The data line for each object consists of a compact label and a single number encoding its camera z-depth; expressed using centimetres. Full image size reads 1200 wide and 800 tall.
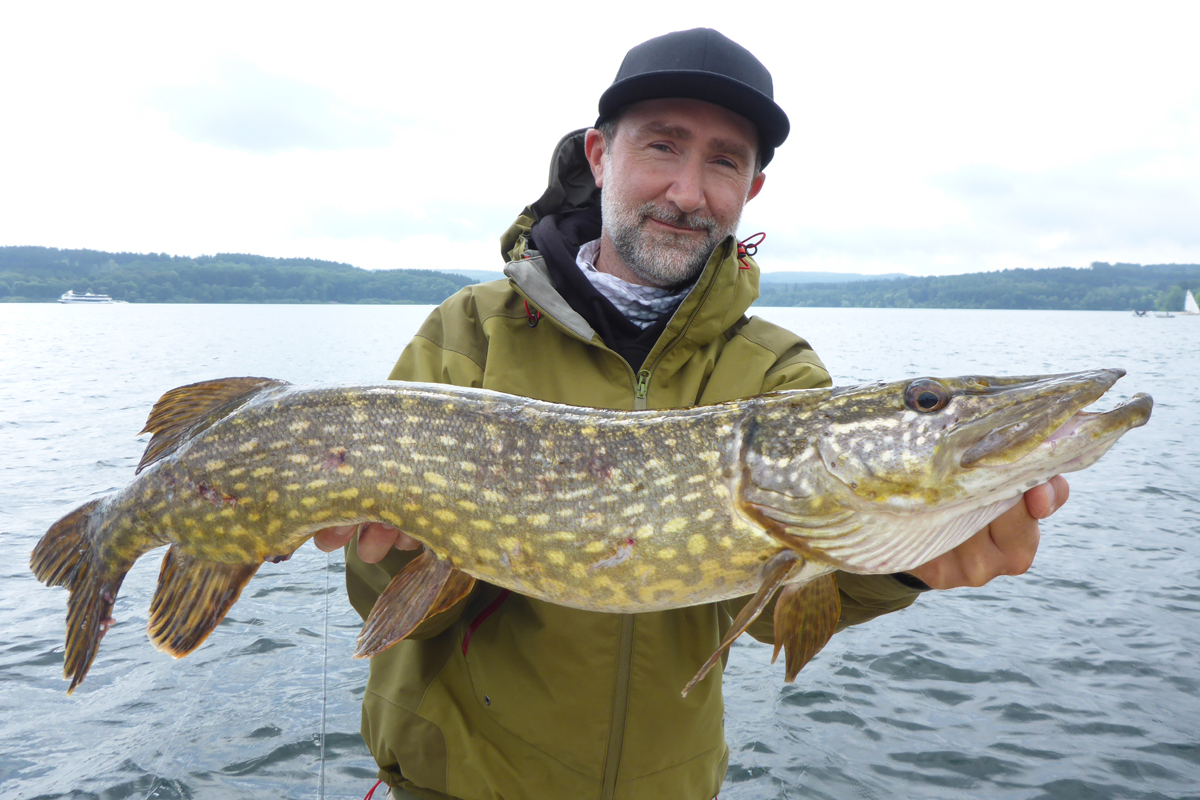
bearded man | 65
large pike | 58
